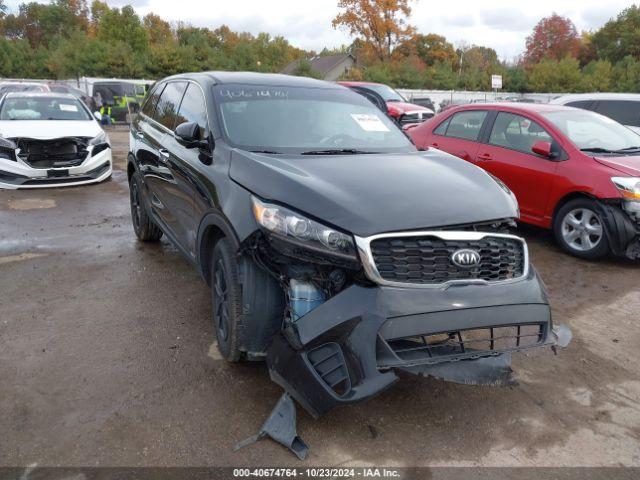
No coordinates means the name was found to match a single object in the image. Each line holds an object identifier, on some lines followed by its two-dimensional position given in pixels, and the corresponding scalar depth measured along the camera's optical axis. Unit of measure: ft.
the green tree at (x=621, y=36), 157.79
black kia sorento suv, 8.39
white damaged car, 27.53
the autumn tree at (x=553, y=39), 202.90
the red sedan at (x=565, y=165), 18.11
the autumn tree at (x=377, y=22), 170.30
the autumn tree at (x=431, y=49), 195.93
